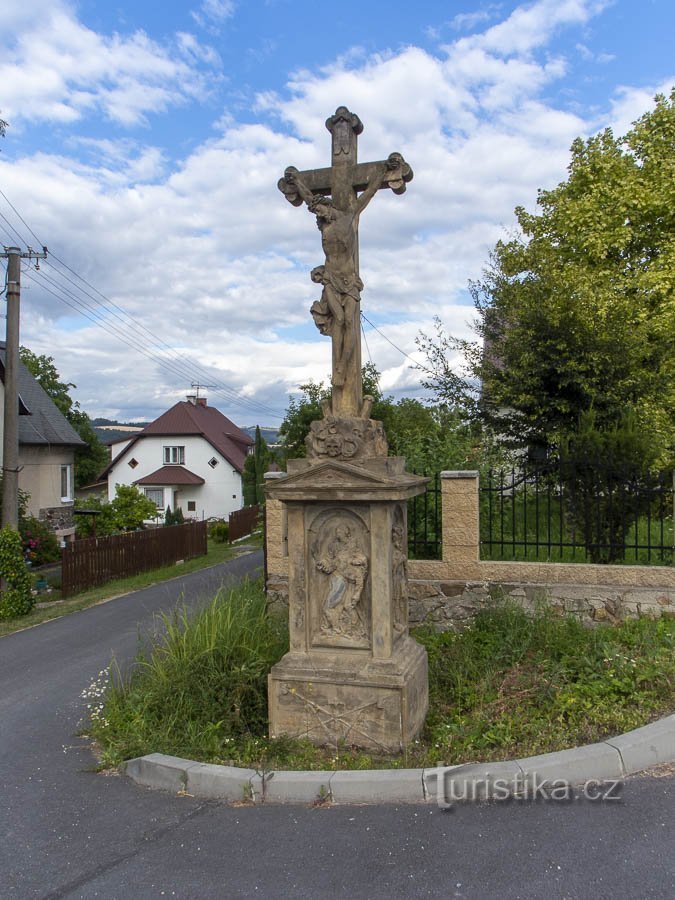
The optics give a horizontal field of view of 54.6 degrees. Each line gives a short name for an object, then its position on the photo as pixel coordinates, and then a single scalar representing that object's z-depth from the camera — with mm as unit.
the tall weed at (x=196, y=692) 4395
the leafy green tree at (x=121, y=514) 18859
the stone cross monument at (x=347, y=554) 4340
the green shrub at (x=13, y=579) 11297
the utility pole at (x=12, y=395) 12953
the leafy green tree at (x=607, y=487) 6914
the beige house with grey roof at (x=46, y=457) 21406
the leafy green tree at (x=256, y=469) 32219
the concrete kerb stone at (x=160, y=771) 3984
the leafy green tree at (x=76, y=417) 36000
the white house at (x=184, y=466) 36000
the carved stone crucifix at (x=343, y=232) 4691
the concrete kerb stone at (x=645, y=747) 3838
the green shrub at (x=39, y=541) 16958
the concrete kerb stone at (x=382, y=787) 3686
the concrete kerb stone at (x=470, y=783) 3643
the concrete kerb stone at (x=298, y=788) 3752
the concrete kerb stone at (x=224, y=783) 3812
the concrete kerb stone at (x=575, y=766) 3705
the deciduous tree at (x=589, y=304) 11102
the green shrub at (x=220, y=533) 27266
